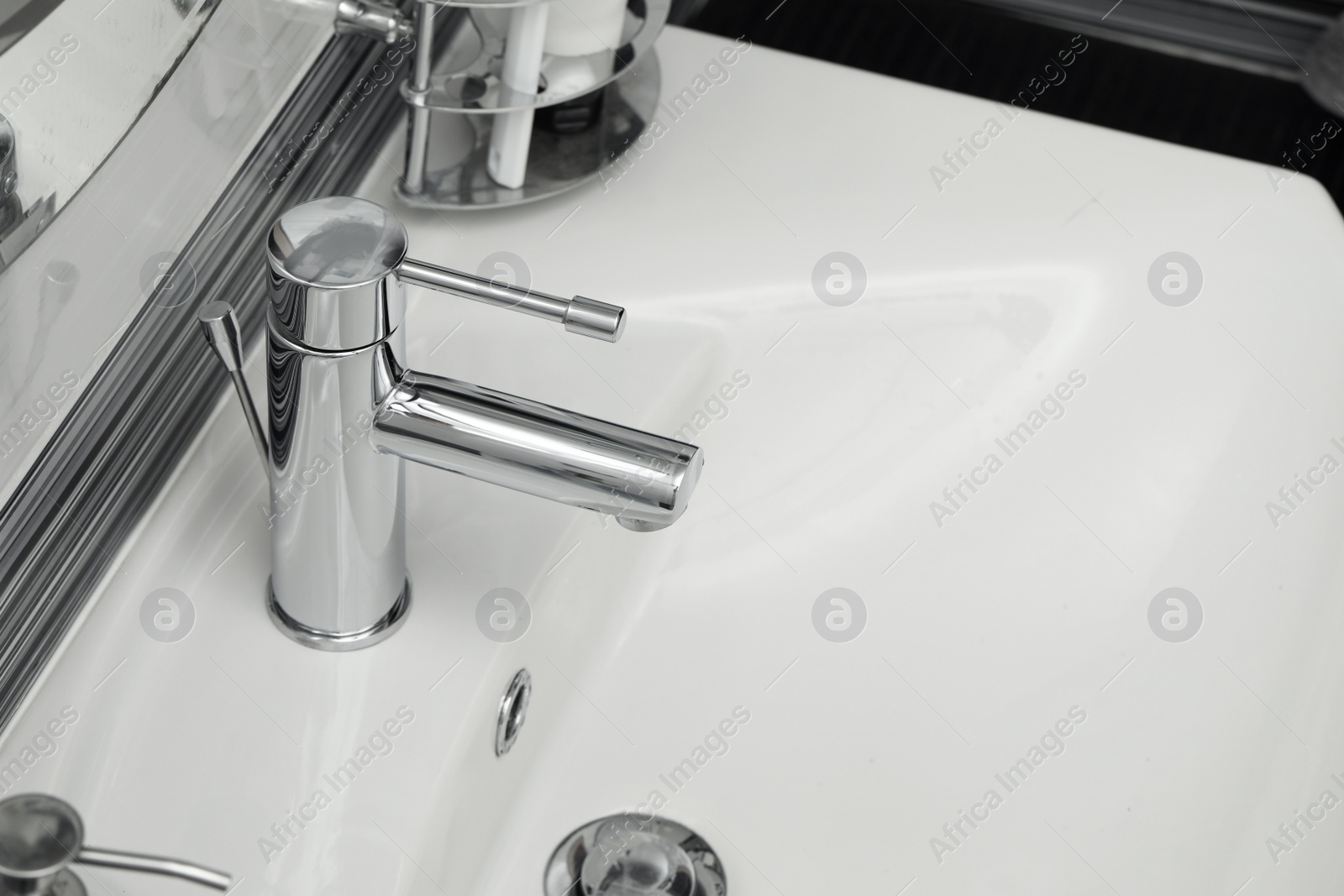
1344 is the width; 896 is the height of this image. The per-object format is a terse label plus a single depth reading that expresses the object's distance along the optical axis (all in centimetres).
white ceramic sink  122
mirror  112
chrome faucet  113
